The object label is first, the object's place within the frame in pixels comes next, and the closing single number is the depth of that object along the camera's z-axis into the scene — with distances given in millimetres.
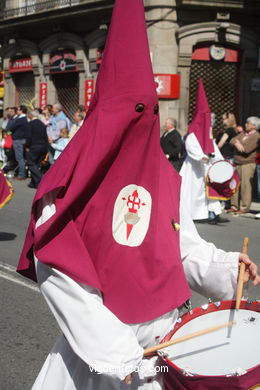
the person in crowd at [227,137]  12594
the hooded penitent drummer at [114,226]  2078
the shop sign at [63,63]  22244
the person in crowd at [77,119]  13914
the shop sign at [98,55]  21016
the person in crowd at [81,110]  14406
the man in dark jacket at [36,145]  14844
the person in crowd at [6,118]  18731
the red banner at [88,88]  21344
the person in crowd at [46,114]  16781
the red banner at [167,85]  18375
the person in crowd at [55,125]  15375
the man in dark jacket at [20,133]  16031
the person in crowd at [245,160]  11836
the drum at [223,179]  10289
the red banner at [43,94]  23734
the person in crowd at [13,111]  18528
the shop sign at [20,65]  24672
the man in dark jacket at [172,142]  12109
